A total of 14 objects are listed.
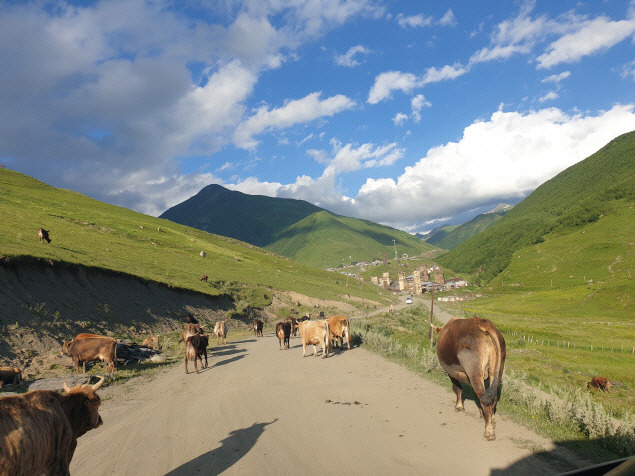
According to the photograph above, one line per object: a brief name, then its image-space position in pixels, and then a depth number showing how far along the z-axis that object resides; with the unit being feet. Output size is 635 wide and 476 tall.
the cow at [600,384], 59.27
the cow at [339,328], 72.23
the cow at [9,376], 42.90
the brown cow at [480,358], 26.68
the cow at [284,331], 80.46
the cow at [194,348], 56.70
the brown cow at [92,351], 51.55
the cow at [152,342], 77.51
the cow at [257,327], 111.96
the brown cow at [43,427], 15.16
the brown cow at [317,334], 63.62
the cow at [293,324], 105.01
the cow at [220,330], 93.86
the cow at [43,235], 111.65
